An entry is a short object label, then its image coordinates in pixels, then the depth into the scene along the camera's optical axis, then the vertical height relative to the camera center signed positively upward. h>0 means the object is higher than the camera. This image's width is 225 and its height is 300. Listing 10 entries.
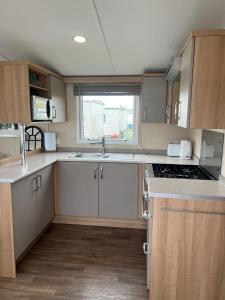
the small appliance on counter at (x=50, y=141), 3.45 -0.27
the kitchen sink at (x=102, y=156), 3.12 -0.46
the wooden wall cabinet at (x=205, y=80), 1.57 +0.34
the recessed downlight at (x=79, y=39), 2.21 +0.87
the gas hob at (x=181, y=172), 2.15 -0.49
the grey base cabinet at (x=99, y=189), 2.92 -0.87
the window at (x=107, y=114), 3.41 +0.16
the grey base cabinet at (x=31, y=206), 2.10 -0.90
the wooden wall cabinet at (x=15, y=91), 2.38 +0.35
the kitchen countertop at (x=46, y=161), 2.14 -0.47
